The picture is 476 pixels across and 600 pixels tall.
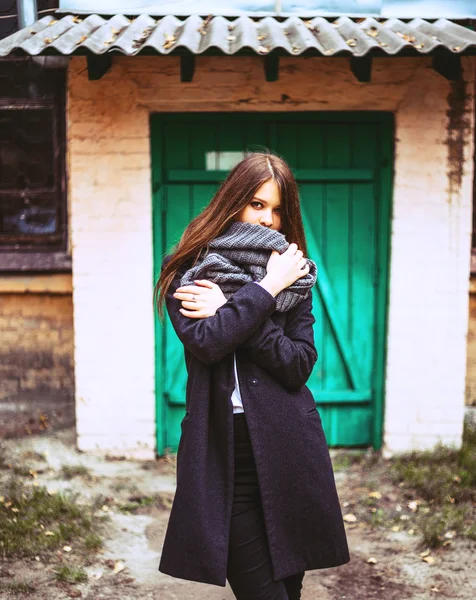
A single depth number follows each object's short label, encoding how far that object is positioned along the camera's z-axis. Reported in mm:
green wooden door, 4809
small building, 4613
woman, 2062
